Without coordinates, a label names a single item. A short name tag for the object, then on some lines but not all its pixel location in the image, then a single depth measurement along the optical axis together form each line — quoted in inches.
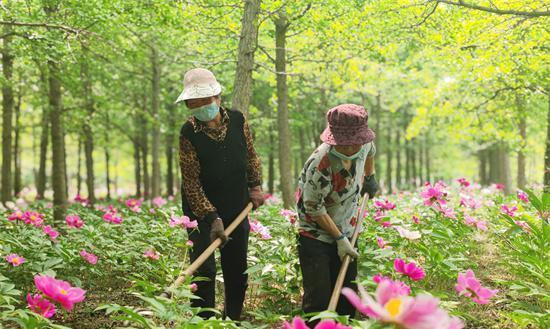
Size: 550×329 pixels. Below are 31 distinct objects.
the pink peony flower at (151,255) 148.7
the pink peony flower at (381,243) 151.8
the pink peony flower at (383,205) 213.6
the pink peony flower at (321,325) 73.9
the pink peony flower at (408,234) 125.3
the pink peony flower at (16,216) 215.0
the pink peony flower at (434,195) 196.7
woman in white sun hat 144.6
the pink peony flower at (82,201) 446.7
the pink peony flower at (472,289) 92.9
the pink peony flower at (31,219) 218.2
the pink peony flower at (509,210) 200.7
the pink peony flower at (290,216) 181.3
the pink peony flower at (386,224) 182.7
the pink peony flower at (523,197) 243.1
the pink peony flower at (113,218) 228.7
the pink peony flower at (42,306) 98.9
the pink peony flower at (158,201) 320.2
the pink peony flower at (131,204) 325.0
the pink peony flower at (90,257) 163.9
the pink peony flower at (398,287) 81.7
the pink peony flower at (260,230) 173.5
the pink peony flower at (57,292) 88.0
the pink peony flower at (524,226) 174.5
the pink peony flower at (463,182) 289.0
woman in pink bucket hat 124.3
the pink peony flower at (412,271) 103.9
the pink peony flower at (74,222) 211.0
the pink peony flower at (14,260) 147.1
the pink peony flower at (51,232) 183.2
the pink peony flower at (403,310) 59.0
